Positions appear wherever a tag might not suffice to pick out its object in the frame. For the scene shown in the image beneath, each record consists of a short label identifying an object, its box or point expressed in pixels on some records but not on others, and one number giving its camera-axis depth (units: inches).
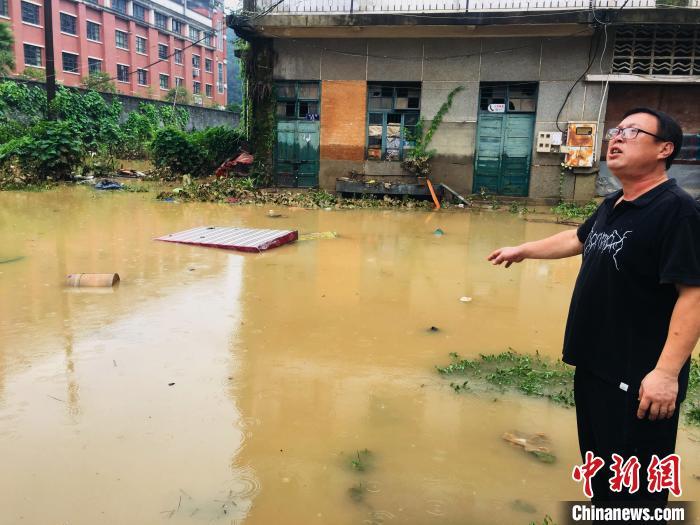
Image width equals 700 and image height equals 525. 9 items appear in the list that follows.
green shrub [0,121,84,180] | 593.3
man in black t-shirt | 72.9
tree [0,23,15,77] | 1097.4
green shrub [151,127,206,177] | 669.3
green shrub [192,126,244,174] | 679.1
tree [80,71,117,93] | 1240.2
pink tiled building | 1315.2
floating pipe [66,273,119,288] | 238.4
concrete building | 523.8
